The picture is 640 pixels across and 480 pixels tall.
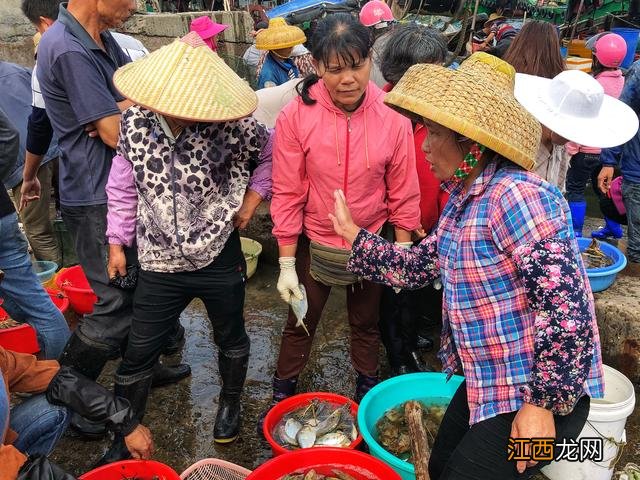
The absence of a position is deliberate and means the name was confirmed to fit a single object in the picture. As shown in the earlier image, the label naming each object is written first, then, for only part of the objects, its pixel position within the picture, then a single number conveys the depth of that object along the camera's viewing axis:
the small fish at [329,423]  2.74
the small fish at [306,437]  2.66
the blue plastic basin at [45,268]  4.39
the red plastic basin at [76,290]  4.02
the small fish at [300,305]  2.90
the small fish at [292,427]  2.73
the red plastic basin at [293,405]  2.75
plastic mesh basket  2.39
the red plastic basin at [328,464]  2.26
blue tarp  10.14
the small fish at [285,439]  2.70
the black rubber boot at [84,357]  2.78
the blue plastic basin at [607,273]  3.58
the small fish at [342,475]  2.33
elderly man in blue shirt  2.46
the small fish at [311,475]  2.29
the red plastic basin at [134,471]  2.28
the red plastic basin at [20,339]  3.41
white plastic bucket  2.48
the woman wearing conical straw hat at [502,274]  1.49
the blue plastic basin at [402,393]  2.70
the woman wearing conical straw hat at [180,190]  2.33
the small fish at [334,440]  2.70
